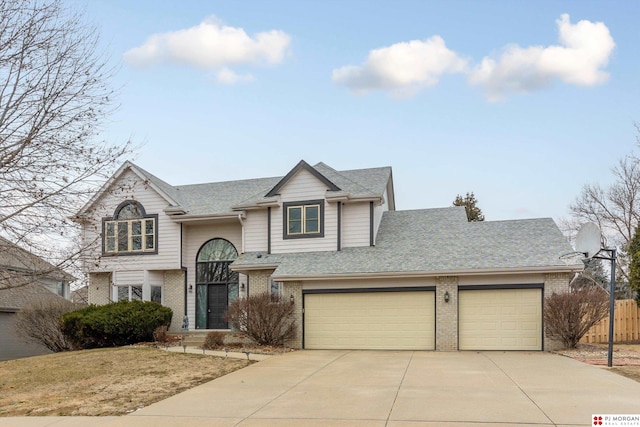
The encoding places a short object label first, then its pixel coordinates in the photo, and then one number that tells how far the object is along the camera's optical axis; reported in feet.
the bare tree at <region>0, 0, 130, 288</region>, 33.06
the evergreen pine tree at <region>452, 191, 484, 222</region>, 130.82
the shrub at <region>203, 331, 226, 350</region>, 58.29
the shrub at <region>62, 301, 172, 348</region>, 64.44
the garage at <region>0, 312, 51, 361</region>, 82.94
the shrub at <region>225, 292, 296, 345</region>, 58.34
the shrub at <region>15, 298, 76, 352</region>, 69.05
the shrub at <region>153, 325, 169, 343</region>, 64.69
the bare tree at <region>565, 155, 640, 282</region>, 113.09
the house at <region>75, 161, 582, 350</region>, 56.90
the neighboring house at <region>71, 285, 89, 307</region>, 116.90
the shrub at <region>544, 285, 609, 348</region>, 52.60
